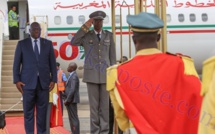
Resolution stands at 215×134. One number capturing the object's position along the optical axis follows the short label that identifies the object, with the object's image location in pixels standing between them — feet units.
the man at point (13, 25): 72.09
